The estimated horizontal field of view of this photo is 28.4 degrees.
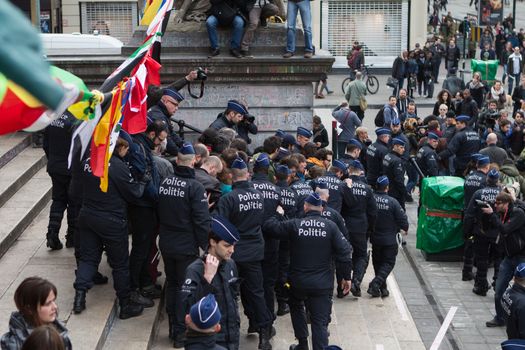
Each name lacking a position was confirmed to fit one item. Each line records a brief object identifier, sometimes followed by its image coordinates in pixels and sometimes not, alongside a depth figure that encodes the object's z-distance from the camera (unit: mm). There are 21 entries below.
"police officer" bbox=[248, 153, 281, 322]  9977
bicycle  34094
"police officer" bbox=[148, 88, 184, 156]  11492
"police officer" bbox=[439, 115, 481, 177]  17719
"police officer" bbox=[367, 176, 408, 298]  12430
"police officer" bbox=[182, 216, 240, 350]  7512
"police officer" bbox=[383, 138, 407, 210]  15641
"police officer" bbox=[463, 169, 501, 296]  13039
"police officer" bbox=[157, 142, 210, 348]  8953
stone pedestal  15289
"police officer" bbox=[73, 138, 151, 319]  9008
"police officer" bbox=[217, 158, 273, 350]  9375
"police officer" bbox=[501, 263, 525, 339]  9312
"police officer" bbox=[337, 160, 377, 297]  11867
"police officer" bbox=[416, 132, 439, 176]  17281
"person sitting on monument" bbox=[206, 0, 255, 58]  15037
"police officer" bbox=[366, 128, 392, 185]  16406
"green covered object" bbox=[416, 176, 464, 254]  14695
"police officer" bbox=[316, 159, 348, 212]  11680
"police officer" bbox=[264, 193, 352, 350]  9484
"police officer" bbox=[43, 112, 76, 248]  10547
